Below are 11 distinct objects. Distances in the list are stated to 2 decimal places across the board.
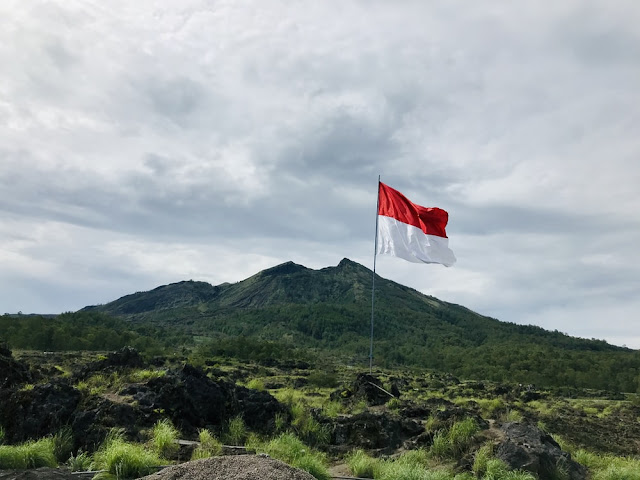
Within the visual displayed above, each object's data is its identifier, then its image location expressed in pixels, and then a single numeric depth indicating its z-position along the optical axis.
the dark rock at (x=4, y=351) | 16.16
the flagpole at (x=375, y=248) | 18.94
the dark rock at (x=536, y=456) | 10.59
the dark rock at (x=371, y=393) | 19.86
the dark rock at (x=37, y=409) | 11.41
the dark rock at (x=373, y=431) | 13.71
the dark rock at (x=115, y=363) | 17.30
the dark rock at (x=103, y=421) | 11.12
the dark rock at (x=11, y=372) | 14.28
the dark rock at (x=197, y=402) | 13.07
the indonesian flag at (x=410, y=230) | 19.41
